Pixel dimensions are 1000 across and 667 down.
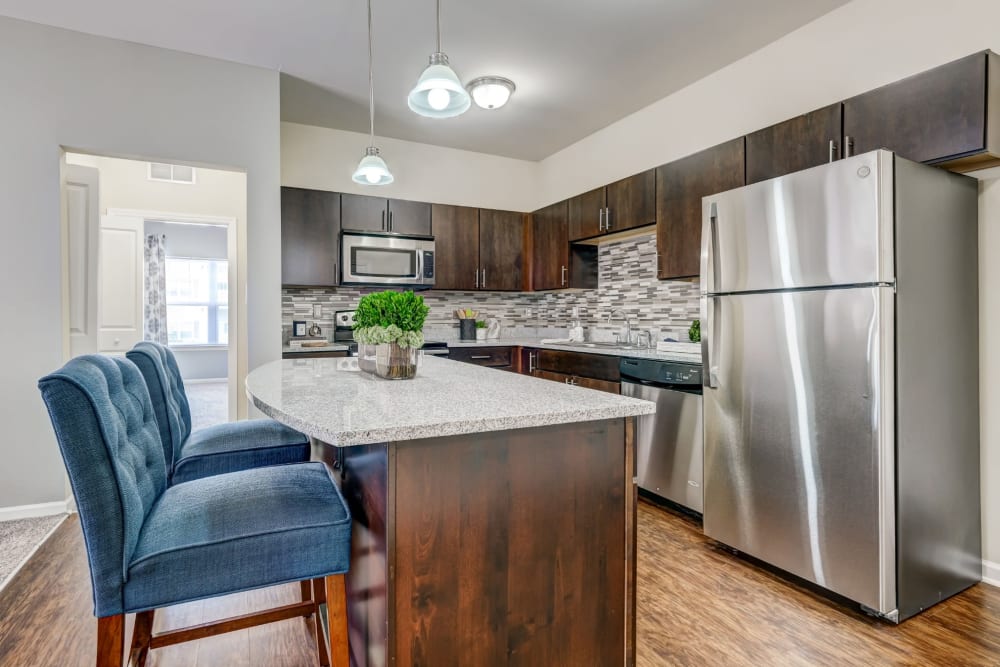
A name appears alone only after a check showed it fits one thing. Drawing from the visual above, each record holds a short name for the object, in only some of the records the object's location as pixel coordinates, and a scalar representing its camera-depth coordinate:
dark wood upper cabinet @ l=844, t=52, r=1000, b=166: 1.97
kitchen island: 1.10
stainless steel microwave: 4.20
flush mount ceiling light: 3.32
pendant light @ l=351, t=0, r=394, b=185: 2.91
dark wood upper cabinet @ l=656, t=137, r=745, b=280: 2.93
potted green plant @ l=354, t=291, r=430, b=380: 1.75
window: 8.24
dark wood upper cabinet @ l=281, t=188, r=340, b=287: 4.04
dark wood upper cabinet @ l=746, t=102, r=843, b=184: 2.43
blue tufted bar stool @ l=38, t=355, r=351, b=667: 1.01
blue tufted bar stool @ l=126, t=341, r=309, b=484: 1.72
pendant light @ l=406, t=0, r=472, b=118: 1.93
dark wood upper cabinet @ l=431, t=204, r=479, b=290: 4.62
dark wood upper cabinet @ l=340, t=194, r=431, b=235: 4.25
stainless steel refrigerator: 1.87
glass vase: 1.82
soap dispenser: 4.57
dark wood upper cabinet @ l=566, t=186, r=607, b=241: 4.03
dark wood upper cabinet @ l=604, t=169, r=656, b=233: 3.52
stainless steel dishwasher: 2.84
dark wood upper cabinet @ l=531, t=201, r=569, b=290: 4.52
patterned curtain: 7.70
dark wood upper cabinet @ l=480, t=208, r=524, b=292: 4.82
